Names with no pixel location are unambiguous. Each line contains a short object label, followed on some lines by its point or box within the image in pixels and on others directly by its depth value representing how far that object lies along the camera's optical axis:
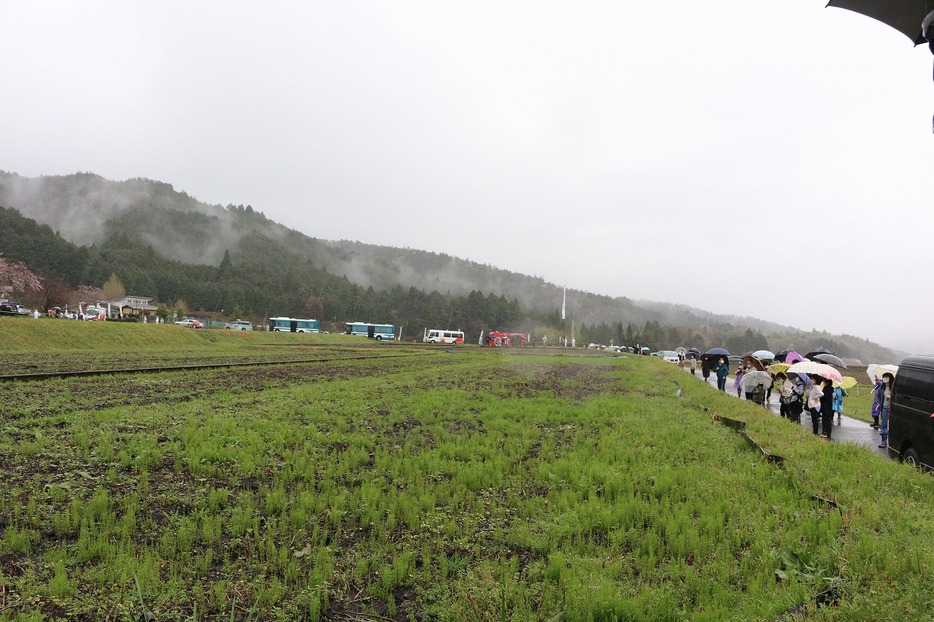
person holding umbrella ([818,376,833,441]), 12.49
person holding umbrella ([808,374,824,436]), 12.70
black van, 8.37
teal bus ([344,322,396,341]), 88.15
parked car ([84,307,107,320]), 53.72
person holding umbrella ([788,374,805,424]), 14.27
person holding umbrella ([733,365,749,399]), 20.68
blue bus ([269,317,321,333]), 81.19
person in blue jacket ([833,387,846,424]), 15.60
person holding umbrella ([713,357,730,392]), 21.64
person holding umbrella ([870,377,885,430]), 14.25
